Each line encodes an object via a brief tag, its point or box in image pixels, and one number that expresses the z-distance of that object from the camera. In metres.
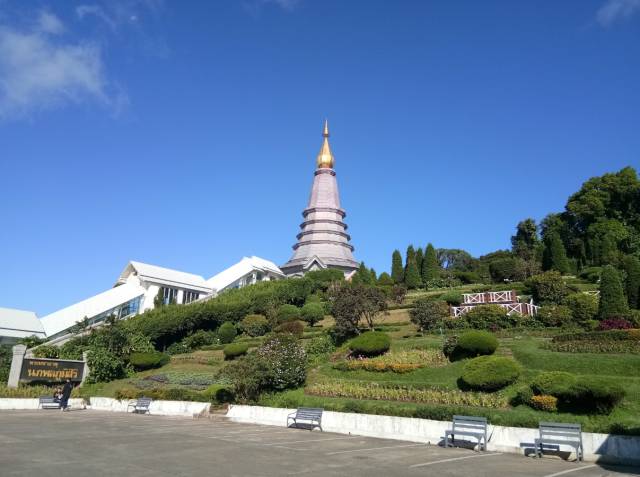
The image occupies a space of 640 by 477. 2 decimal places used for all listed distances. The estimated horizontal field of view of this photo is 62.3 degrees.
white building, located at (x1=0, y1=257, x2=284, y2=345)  47.06
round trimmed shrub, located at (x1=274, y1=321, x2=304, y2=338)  38.20
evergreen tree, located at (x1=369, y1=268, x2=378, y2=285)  61.20
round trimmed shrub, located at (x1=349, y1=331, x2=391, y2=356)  27.53
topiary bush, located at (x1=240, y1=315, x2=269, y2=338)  43.00
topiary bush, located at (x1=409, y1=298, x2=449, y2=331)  33.22
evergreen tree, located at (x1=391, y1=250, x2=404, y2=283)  64.41
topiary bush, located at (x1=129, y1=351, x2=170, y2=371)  34.03
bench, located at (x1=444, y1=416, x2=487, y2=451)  14.59
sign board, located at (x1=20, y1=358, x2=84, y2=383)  30.00
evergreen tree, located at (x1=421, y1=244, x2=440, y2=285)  62.91
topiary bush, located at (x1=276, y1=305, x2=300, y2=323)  44.06
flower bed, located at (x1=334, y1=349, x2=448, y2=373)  23.70
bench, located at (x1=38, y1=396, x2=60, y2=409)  26.08
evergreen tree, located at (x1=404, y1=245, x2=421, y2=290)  61.12
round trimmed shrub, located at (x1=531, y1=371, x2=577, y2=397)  16.79
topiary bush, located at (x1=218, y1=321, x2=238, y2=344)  42.16
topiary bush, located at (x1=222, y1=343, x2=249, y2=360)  34.22
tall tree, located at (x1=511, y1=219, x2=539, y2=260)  72.49
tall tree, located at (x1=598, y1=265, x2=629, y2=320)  29.92
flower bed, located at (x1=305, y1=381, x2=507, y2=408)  18.66
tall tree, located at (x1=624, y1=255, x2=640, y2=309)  33.84
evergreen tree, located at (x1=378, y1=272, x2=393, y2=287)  60.12
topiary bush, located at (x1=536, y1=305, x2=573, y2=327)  30.84
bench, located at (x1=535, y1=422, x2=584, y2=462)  13.34
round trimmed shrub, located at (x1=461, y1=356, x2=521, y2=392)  19.31
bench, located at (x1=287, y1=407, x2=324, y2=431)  18.28
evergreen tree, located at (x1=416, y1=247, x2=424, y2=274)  65.38
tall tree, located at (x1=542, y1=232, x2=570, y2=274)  56.53
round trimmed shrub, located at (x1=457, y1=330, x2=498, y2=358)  23.78
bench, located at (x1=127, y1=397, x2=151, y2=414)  24.08
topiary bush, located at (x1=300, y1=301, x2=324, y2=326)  44.03
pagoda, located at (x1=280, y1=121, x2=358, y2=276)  75.19
